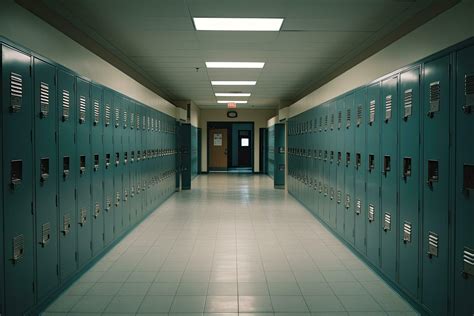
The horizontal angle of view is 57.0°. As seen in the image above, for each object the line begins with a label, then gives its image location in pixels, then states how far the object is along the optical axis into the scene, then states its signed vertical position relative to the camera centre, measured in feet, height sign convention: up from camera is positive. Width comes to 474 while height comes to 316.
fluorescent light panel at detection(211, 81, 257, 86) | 35.19 +5.35
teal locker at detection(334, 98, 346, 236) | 20.08 -0.62
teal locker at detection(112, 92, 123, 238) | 19.43 -0.72
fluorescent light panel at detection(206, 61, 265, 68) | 26.61 +5.19
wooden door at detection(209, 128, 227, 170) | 74.13 +0.04
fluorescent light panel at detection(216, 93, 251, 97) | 44.42 +5.52
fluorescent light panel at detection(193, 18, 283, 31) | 17.33 +5.09
